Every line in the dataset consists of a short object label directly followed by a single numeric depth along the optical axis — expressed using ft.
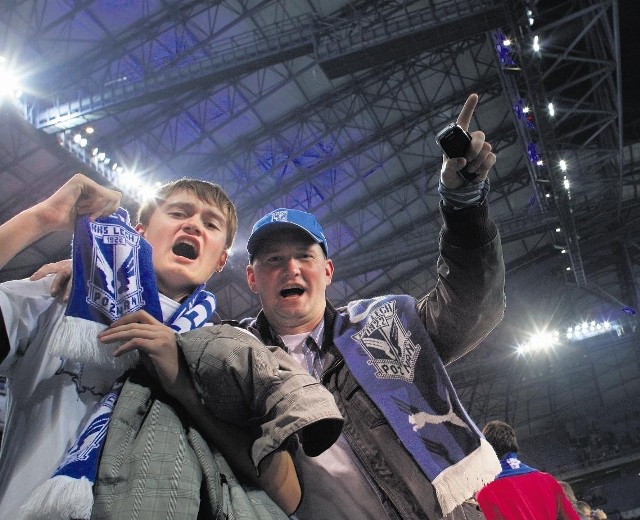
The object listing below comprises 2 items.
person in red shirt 11.83
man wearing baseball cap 5.04
